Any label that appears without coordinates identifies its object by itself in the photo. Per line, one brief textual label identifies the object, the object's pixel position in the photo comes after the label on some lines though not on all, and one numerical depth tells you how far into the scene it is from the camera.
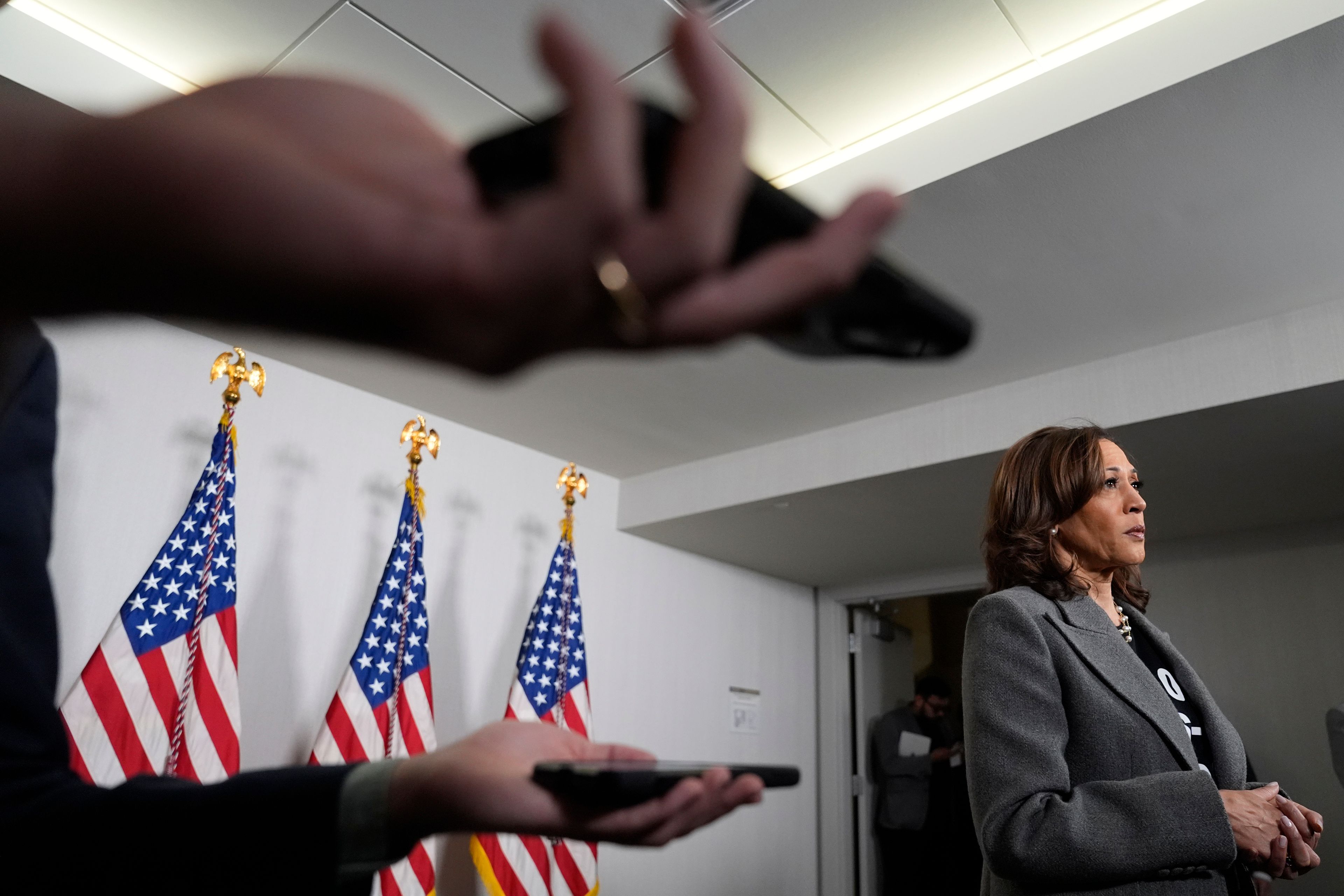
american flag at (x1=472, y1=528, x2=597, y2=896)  2.81
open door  4.53
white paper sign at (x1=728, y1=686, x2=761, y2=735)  4.34
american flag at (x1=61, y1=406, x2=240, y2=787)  2.07
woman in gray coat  1.04
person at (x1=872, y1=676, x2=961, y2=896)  4.41
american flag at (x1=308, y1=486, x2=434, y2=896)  2.54
